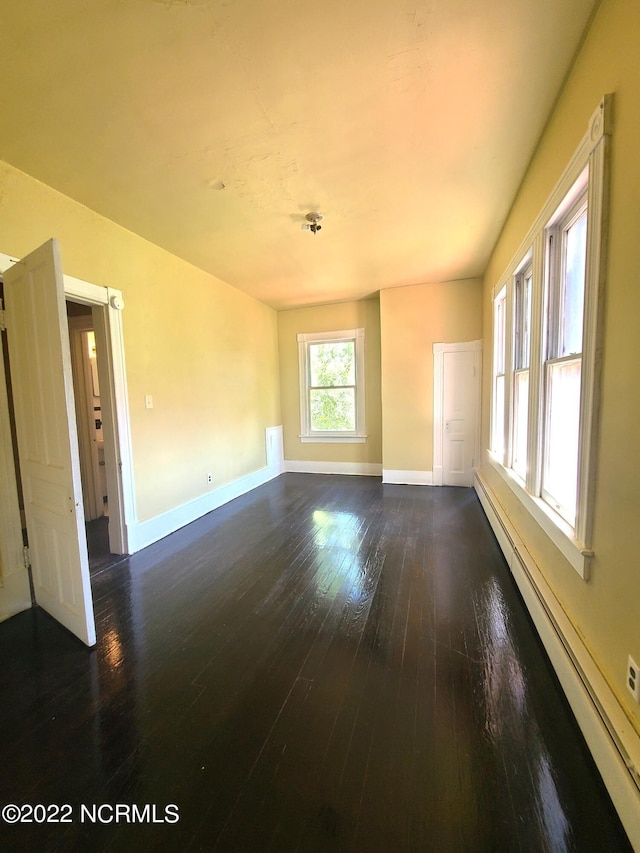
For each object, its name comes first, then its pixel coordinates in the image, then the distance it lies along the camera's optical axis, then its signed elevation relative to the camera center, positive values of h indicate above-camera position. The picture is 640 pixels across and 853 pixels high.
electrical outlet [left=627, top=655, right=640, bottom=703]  1.05 -0.89
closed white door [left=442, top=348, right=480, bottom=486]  4.63 -0.32
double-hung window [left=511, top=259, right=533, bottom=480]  2.60 +0.19
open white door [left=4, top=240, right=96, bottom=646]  1.73 -0.18
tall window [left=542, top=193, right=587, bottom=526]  1.69 +0.15
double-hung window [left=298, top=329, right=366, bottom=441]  5.51 +0.13
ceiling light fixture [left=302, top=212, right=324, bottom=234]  2.73 +1.39
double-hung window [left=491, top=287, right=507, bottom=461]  3.36 +0.17
